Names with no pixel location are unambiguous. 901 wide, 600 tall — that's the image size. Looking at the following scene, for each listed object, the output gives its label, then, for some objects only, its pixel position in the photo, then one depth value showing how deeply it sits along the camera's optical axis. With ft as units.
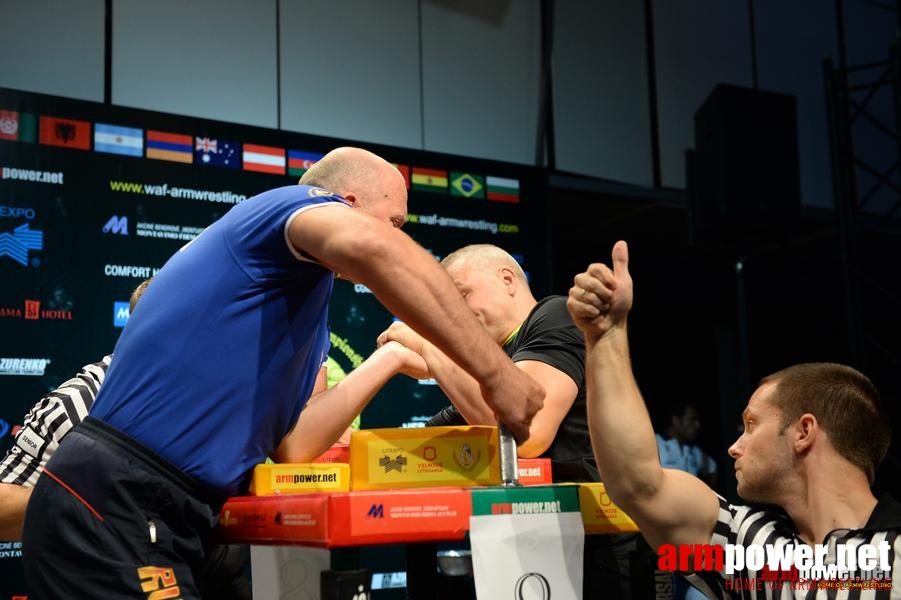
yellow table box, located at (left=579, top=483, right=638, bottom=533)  4.87
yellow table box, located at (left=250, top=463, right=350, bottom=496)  5.12
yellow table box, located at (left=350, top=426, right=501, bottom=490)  4.94
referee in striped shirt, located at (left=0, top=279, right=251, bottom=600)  7.34
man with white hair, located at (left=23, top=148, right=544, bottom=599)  4.66
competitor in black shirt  5.96
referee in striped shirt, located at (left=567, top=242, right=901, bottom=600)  5.18
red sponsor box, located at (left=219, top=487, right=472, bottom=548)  4.09
